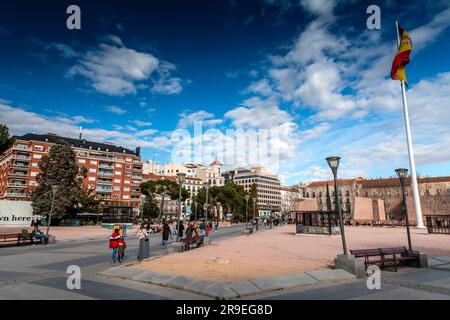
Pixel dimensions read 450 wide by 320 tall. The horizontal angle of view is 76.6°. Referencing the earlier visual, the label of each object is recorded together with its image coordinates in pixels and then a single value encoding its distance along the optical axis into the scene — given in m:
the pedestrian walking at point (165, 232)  18.09
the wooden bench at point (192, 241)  15.52
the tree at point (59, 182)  45.34
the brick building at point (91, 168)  65.56
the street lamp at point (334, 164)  11.14
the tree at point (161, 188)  70.69
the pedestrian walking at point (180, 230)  19.75
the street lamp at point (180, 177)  19.38
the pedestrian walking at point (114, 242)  11.63
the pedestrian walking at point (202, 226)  29.22
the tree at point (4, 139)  34.56
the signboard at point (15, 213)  37.90
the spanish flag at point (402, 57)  36.38
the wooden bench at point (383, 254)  9.54
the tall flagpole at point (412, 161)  39.06
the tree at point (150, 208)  74.12
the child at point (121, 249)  11.99
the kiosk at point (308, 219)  28.35
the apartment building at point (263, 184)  125.78
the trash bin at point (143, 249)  11.88
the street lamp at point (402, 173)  12.96
